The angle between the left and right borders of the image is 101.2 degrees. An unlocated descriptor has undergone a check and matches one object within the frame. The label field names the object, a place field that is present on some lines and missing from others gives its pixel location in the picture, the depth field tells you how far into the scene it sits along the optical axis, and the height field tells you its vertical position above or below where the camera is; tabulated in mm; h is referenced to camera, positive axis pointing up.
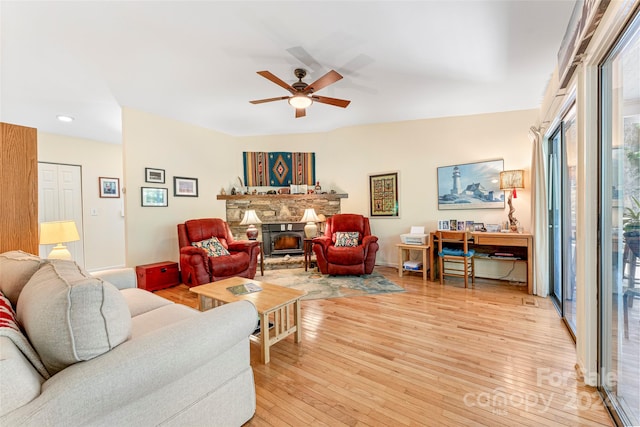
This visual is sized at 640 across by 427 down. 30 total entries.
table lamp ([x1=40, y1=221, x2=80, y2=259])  2697 -197
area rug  3369 -1048
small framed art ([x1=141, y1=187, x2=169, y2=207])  3977 +265
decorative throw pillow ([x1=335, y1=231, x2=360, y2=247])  4305 -477
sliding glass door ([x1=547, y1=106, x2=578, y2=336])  2352 -91
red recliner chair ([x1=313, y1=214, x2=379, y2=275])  4004 -591
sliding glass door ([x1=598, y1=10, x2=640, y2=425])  1279 -127
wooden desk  3248 -435
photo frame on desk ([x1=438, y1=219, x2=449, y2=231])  4008 -256
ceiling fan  2396 +1218
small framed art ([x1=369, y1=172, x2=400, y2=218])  4676 +255
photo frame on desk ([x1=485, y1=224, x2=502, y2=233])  3656 -289
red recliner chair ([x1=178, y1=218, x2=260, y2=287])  3438 -614
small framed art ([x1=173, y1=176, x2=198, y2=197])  4383 +455
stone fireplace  5219 -40
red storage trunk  3625 -882
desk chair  3553 -609
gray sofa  758 -503
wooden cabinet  1938 +208
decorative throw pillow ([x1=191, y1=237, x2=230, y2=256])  3804 -501
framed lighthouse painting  3857 +337
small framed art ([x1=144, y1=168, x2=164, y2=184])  3991 +593
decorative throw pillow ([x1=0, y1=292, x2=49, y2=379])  814 -394
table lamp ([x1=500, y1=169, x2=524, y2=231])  3408 +322
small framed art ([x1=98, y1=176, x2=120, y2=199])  5145 +552
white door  4477 +326
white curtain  3047 -123
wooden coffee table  1913 -715
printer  3988 -432
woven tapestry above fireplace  5340 +889
